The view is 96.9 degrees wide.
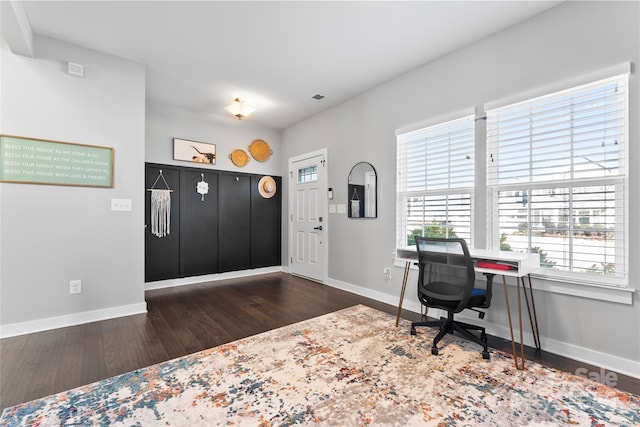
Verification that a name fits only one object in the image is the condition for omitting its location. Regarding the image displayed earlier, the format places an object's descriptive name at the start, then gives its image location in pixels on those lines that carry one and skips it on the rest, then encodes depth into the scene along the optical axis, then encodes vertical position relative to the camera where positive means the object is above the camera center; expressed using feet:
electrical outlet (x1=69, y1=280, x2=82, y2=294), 9.50 -2.57
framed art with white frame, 14.90 +3.23
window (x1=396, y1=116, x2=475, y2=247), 9.45 +1.11
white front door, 15.35 -0.23
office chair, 7.25 -1.96
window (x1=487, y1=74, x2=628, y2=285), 6.71 +0.88
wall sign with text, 8.63 +1.56
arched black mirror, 12.50 +0.93
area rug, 5.06 -3.69
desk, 6.76 -1.34
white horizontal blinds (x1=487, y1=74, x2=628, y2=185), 6.73 +2.05
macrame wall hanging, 14.11 +0.03
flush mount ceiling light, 13.29 +4.81
